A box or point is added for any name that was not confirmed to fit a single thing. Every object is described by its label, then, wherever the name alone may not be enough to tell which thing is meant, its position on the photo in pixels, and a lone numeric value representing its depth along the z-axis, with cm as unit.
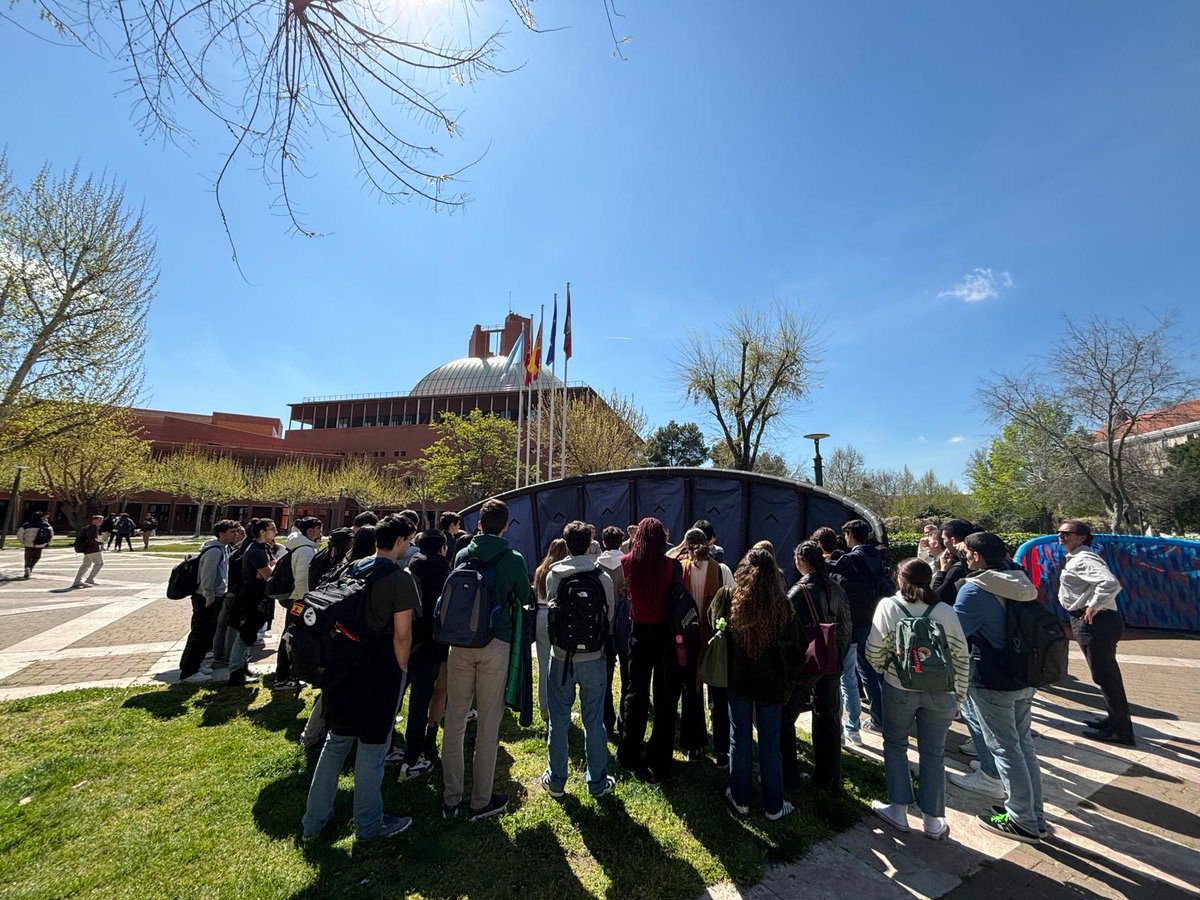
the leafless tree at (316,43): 225
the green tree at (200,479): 3300
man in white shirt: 475
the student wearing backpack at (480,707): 343
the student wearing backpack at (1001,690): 332
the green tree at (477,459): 2814
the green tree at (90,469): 2180
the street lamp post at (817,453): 1669
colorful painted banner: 1048
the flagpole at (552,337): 1887
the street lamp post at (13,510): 2430
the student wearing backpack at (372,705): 299
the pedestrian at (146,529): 2545
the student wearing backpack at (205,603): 599
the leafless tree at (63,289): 903
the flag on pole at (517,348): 1868
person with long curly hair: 337
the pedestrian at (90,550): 1223
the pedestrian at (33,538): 1382
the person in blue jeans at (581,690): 364
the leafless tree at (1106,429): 1820
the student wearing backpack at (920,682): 324
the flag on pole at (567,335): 1861
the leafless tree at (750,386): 2223
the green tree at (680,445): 3434
